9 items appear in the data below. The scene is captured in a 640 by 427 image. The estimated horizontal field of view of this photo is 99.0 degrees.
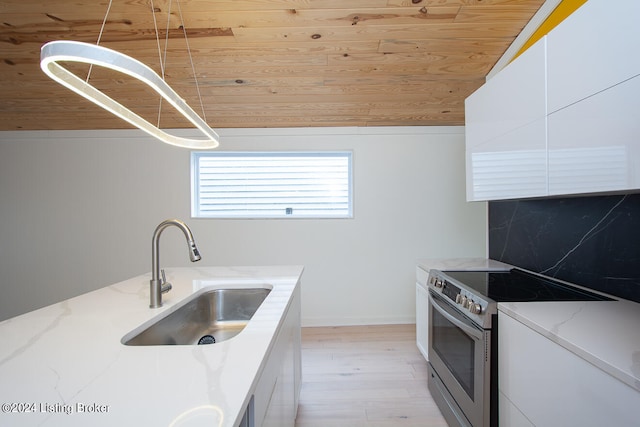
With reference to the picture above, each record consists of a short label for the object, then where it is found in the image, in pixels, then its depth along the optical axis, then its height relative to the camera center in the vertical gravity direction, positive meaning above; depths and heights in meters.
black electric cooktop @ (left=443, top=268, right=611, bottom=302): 1.27 -0.39
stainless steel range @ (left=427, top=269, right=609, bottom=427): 1.20 -0.60
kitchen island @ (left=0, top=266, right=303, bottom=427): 0.53 -0.39
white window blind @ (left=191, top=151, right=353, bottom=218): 3.12 +0.32
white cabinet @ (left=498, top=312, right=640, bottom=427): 0.75 -0.57
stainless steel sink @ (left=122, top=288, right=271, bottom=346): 1.23 -0.53
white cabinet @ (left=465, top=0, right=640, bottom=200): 0.94 +0.44
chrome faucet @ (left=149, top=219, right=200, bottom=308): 1.11 -0.21
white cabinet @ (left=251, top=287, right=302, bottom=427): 0.81 -0.65
